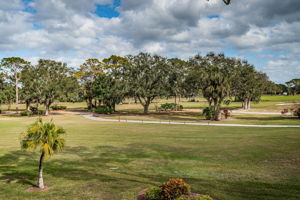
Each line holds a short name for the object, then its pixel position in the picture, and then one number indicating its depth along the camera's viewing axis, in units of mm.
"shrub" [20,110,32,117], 55278
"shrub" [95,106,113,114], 58406
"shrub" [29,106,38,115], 57688
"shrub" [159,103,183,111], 61300
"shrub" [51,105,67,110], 71812
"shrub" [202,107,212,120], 41956
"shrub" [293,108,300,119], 40906
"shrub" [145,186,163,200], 7182
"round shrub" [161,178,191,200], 7055
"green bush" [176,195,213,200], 6633
